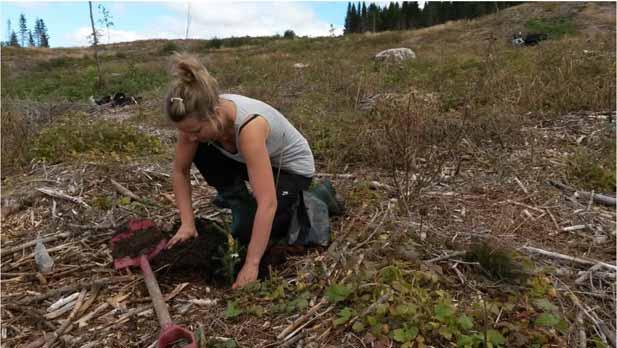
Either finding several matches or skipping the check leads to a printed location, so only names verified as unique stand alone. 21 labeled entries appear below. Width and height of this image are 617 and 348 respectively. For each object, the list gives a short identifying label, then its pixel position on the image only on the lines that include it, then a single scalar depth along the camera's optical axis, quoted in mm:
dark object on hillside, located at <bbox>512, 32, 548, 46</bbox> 14023
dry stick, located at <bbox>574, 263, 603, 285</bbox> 2309
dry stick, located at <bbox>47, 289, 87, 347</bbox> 2040
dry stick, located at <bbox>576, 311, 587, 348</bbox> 1917
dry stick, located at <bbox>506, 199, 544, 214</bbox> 3057
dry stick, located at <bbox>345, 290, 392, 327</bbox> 1984
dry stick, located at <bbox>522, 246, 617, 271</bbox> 2395
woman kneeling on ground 2260
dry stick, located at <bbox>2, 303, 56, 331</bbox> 2154
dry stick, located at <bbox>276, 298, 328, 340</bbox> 1999
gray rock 11047
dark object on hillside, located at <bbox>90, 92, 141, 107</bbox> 8125
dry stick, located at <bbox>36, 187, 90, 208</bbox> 3180
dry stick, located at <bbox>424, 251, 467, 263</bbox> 2367
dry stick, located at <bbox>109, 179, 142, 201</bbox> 3287
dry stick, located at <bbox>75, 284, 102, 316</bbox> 2236
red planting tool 1910
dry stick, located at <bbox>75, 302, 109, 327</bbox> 2162
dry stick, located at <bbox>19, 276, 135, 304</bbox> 2297
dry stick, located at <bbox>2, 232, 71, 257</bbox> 2729
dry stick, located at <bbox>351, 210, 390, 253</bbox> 2541
